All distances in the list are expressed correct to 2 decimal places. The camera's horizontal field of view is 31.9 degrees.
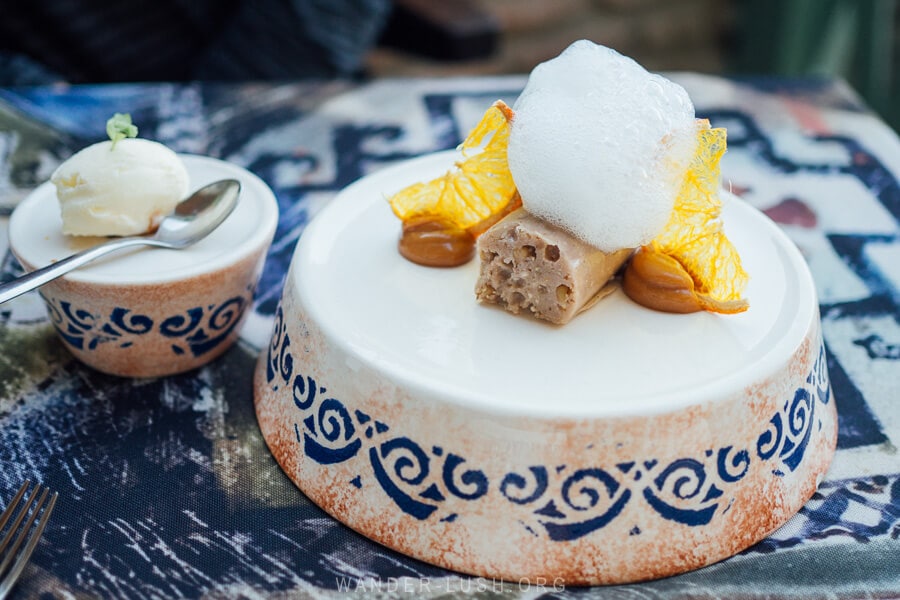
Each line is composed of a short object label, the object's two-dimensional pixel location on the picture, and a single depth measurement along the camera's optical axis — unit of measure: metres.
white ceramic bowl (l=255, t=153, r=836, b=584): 0.49
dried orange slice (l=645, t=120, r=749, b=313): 0.51
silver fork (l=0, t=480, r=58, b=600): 0.49
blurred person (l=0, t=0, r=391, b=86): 0.84
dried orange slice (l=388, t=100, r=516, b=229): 0.53
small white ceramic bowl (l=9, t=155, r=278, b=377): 0.54
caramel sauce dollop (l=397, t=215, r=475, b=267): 0.54
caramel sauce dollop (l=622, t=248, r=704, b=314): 0.52
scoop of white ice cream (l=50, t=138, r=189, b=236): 0.55
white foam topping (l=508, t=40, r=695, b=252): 0.50
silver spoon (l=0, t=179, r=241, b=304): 0.53
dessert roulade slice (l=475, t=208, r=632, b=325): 0.51
